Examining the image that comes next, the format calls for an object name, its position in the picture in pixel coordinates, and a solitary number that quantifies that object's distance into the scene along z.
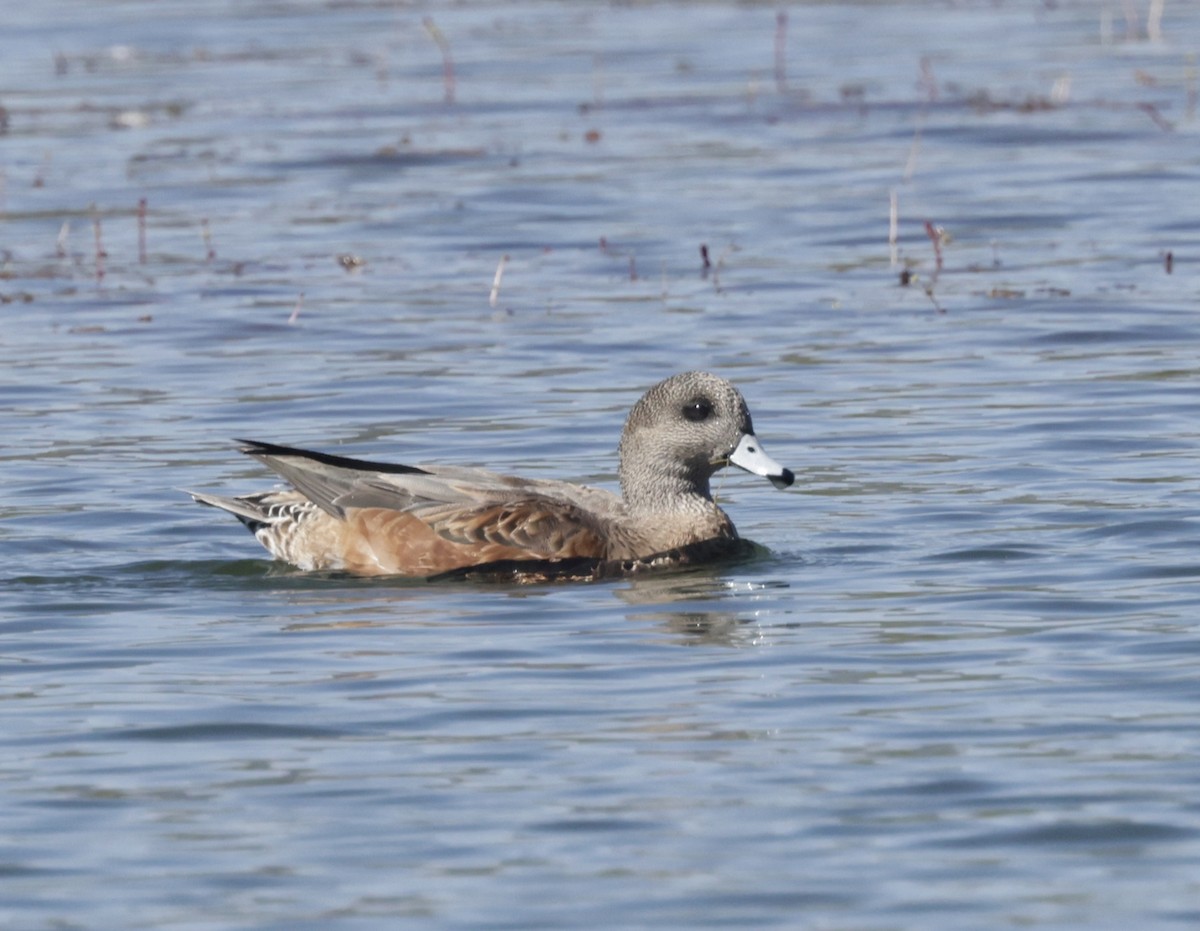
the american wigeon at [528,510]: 19.86
